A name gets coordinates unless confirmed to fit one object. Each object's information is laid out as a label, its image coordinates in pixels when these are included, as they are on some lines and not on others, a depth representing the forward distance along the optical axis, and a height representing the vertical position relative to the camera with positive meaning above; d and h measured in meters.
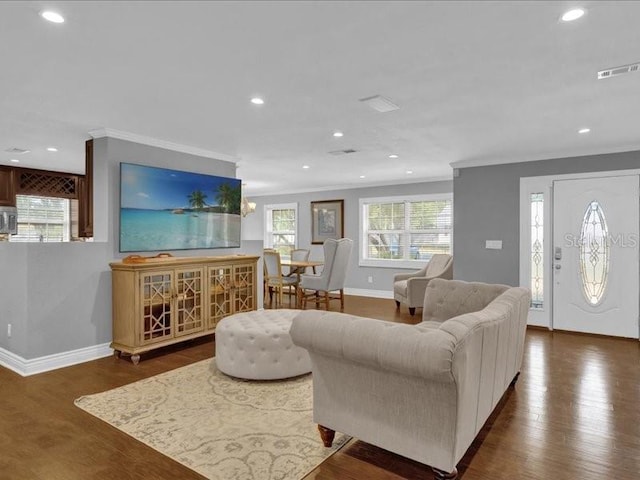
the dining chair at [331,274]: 6.51 -0.63
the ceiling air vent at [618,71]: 2.55 +1.12
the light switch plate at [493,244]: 5.68 -0.09
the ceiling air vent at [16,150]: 4.80 +1.10
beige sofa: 1.75 -0.72
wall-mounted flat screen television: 4.21 +0.34
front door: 4.81 -0.22
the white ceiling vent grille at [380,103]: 3.09 +1.11
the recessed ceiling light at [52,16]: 1.92 +1.11
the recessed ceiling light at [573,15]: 1.90 +1.11
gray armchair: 6.12 -0.70
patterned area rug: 2.14 -1.23
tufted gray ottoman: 3.25 -0.98
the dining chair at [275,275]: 6.92 -0.68
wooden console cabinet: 3.80 -0.65
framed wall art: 8.60 +0.40
